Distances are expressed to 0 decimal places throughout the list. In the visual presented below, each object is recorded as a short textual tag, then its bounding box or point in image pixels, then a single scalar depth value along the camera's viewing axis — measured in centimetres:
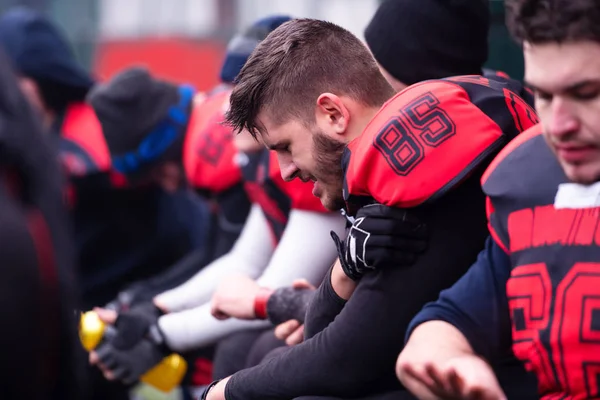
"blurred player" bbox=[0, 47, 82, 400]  464
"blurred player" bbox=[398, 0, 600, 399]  482
